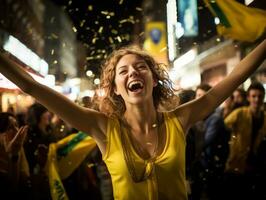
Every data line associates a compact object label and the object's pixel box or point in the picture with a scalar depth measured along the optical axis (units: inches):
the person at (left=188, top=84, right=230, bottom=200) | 223.5
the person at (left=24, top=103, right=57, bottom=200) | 191.9
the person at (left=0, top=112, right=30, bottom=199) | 163.2
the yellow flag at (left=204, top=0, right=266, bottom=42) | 147.4
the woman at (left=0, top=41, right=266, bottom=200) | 94.7
